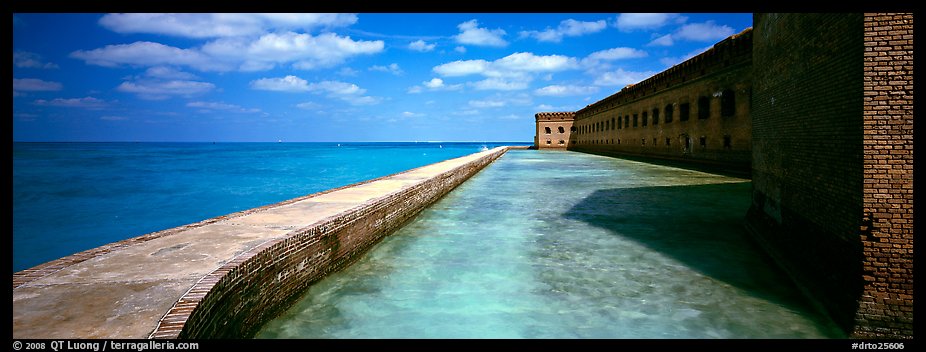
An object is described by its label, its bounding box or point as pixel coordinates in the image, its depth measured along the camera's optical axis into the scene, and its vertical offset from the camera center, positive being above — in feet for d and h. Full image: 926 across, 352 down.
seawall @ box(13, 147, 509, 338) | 8.03 -2.56
